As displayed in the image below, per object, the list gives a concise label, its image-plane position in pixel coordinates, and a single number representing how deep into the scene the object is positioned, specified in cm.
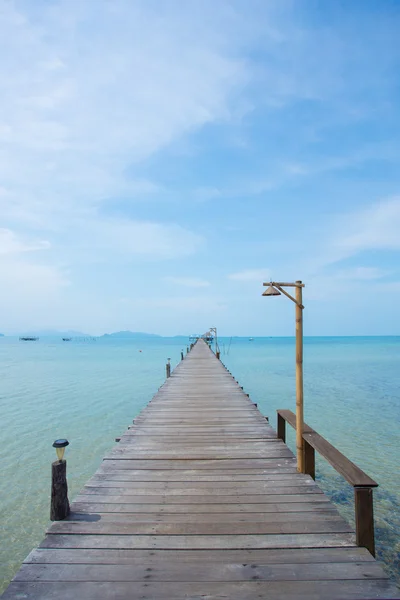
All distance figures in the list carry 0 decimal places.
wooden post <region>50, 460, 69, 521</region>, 361
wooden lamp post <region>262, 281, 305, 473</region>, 487
